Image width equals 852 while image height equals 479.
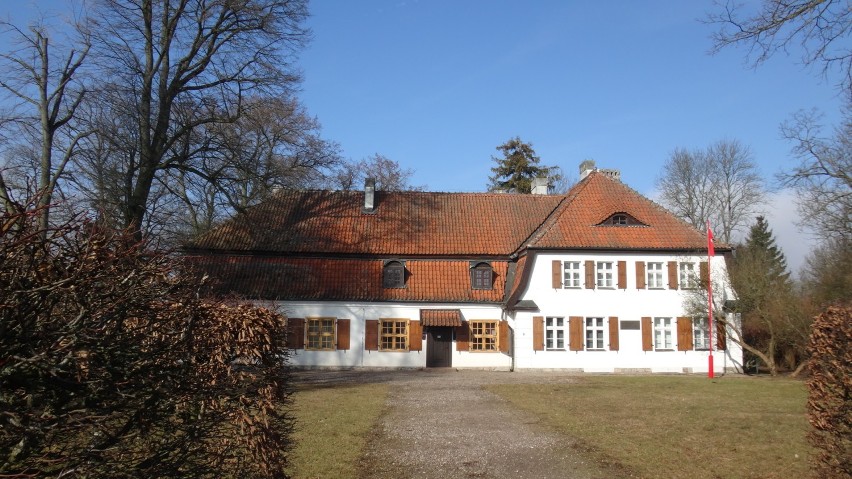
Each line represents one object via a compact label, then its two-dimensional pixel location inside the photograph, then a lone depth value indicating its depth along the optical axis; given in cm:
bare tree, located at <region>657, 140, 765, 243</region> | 4134
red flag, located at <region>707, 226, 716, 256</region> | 2489
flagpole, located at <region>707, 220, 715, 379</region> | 2441
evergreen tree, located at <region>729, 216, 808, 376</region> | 2392
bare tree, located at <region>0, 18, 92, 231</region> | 1866
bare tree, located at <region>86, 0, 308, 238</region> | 2045
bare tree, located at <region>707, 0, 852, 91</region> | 655
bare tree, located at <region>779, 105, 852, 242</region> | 2008
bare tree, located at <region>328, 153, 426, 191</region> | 4272
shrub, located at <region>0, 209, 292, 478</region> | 286
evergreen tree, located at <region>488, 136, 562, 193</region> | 4597
